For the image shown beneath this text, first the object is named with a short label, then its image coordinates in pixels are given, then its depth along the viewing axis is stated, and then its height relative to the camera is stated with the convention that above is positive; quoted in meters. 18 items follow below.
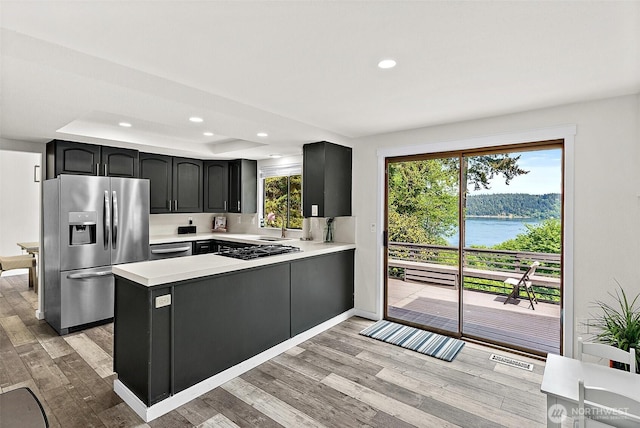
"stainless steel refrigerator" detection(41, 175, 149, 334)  3.69 -0.39
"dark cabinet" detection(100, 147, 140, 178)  4.25 +0.64
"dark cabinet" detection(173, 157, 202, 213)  5.23 +0.41
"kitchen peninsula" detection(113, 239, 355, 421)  2.33 -0.92
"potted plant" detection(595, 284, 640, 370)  2.19 -0.82
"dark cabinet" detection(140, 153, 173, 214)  4.83 +0.48
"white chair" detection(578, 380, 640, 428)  1.26 -0.78
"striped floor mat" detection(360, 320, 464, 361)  3.35 -1.41
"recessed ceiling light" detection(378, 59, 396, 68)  2.11 +0.96
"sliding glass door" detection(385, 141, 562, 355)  3.31 -0.33
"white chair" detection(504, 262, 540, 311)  3.48 -0.78
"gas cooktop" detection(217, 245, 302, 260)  3.15 -0.42
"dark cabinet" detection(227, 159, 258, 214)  5.54 +0.41
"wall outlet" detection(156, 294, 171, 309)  2.33 -0.65
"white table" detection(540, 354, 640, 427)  1.51 -0.82
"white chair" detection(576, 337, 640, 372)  1.78 -0.79
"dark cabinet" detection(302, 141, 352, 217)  4.09 +0.40
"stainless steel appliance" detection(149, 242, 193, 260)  4.60 -0.58
